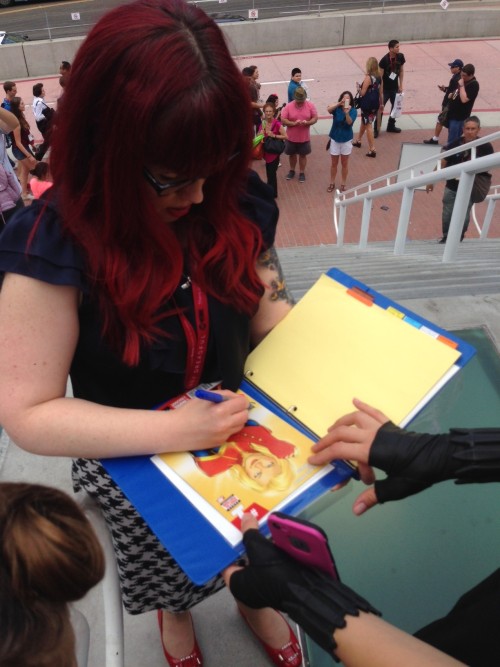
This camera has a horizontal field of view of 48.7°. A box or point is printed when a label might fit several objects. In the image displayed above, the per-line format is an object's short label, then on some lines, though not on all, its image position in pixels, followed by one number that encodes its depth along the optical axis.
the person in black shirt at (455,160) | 6.30
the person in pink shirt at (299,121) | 8.49
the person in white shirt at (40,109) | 8.38
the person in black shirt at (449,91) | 8.85
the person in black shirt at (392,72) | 9.91
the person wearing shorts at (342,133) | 8.31
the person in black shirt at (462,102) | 8.46
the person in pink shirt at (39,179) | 4.73
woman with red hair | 1.03
